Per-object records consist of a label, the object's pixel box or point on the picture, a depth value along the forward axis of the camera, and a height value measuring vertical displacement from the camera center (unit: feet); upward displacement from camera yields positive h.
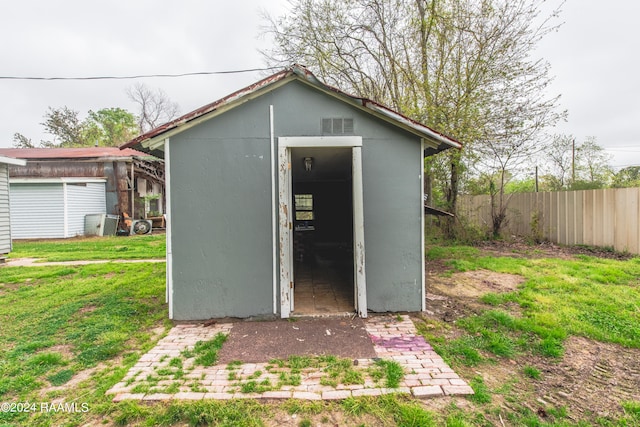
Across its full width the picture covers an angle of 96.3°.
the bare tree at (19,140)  87.35 +23.22
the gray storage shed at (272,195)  12.64 +0.81
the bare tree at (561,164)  38.22 +6.76
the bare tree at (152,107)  95.86 +36.22
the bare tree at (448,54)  24.45 +14.65
